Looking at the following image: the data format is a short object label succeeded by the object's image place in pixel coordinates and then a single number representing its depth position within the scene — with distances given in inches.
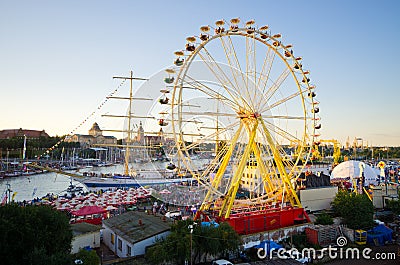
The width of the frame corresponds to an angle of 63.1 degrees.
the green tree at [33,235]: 508.7
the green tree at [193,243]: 634.2
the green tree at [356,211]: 947.3
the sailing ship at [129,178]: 2321.6
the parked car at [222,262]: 666.8
